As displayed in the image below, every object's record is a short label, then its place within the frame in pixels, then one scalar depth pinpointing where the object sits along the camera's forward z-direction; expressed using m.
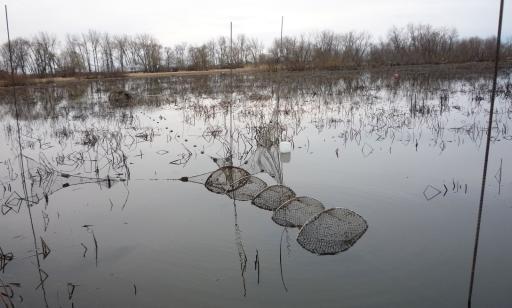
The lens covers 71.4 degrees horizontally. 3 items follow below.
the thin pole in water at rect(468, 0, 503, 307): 2.13
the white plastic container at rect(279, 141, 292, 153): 6.29
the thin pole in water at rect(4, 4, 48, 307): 3.10
